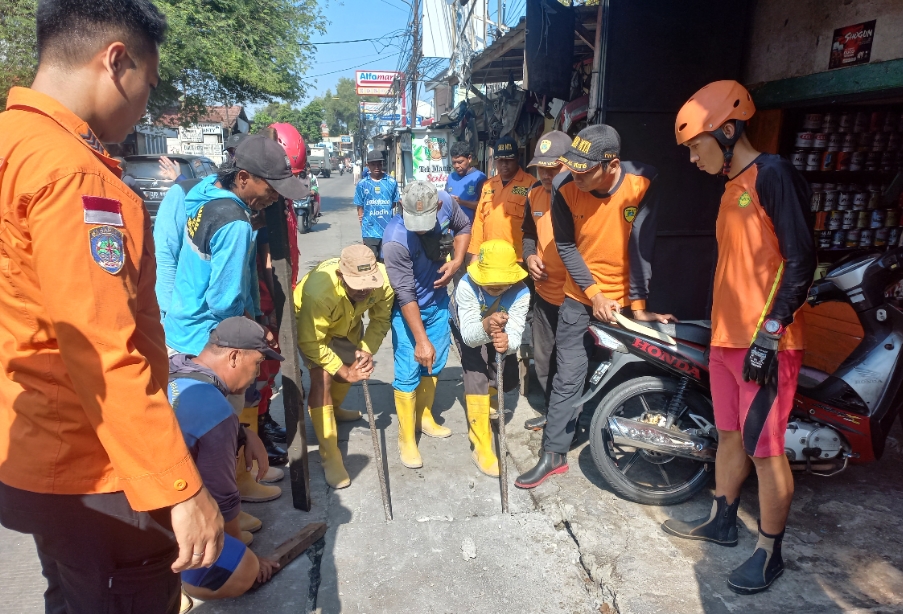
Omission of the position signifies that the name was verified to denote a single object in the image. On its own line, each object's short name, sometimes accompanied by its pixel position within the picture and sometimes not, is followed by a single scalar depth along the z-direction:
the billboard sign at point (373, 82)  35.97
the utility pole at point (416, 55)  17.50
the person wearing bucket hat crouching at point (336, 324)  3.41
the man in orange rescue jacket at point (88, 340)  1.21
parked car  11.20
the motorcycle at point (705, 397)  2.96
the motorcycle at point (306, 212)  14.26
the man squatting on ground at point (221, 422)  2.29
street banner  13.33
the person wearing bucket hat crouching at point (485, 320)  3.49
